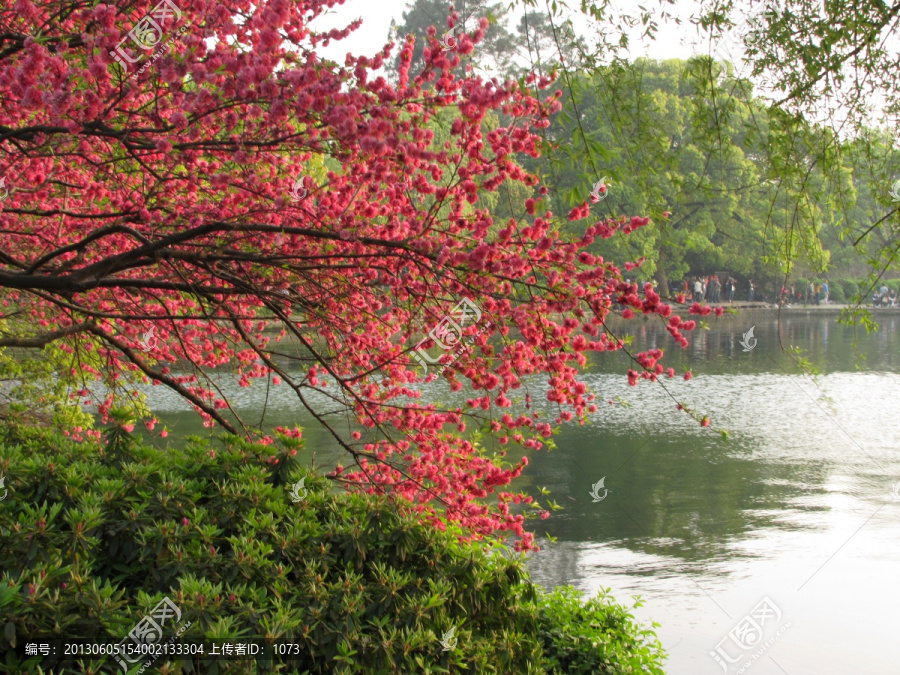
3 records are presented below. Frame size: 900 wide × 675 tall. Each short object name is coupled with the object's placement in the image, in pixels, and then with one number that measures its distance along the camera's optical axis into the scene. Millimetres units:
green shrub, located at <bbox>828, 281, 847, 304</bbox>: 56262
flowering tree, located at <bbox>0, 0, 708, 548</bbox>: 3994
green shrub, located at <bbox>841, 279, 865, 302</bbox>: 57469
